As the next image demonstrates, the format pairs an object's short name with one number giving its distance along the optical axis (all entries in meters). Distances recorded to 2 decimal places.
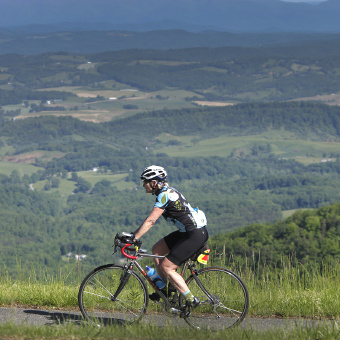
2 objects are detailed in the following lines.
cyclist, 12.95
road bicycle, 13.33
